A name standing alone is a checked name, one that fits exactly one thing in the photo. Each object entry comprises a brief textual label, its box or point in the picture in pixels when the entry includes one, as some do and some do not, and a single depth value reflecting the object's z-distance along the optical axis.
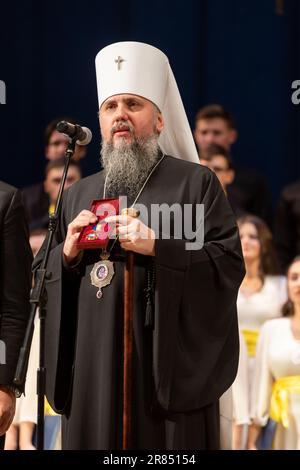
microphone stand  7.24
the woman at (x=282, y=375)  12.24
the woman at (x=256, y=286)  13.02
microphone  7.78
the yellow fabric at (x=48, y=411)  12.11
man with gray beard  7.69
